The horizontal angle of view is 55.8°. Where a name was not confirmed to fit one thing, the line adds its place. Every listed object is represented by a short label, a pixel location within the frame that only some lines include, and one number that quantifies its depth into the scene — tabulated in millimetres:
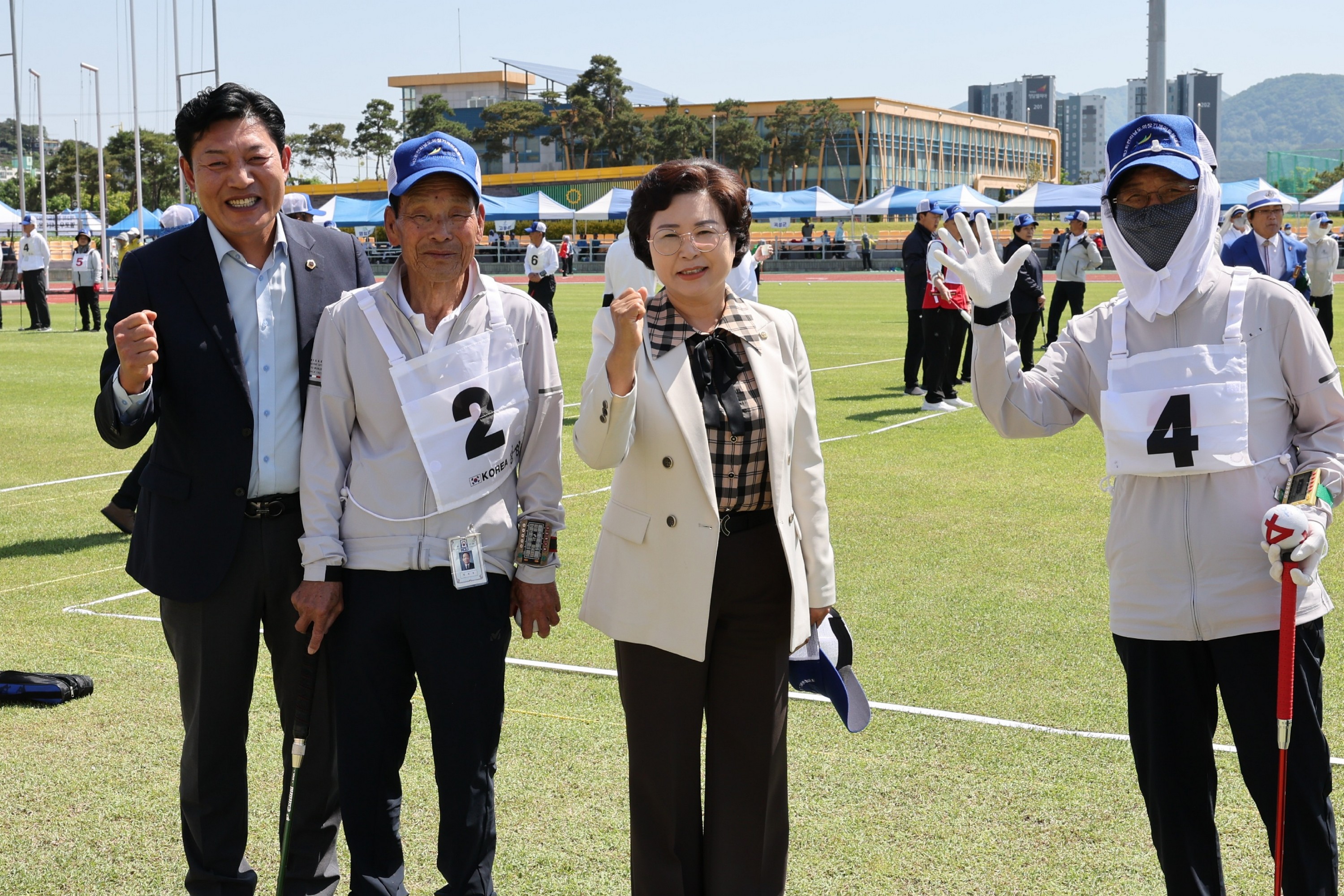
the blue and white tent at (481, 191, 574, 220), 50719
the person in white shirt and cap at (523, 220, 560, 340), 23891
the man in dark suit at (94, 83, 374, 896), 3348
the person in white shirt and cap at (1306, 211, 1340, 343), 18172
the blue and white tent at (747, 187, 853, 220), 52219
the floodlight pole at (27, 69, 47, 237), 51250
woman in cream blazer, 3201
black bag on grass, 5262
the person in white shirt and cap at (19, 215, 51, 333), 25312
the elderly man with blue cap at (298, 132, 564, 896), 3248
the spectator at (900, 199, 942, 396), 14555
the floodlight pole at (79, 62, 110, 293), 46156
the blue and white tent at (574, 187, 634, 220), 51188
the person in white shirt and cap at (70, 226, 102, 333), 25750
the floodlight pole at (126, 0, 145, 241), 42375
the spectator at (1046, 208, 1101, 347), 18938
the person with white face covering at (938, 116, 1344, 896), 3072
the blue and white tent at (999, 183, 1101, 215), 48469
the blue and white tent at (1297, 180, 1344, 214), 41125
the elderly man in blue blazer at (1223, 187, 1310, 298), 13164
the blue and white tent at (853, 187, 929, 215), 54031
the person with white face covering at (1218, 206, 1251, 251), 16639
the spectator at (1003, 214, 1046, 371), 15969
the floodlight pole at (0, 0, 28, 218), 42031
